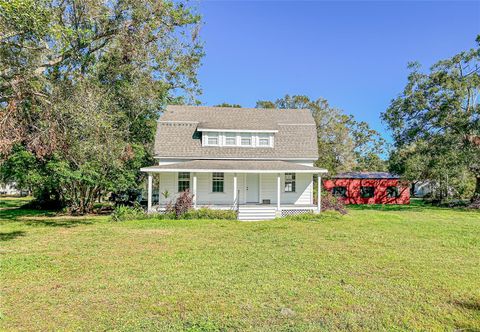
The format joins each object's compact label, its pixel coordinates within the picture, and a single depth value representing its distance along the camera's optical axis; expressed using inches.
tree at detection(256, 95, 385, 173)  1362.0
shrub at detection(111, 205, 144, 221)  601.4
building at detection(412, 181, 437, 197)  1673.5
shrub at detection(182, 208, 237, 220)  608.4
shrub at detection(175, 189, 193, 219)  609.3
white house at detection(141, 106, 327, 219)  715.8
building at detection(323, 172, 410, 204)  1203.9
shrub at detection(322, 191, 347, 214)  725.3
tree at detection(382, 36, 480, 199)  934.4
